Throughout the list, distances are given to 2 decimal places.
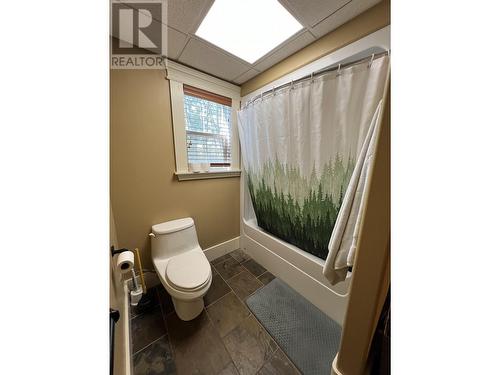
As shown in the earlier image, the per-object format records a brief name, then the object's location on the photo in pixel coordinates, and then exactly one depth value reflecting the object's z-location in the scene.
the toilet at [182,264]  1.19
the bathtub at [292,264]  1.27
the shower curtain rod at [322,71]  0.96
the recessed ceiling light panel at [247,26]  0.99
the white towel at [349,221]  0.90
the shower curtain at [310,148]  1.01
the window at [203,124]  1.50
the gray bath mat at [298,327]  1.05
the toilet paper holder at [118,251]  1.07
